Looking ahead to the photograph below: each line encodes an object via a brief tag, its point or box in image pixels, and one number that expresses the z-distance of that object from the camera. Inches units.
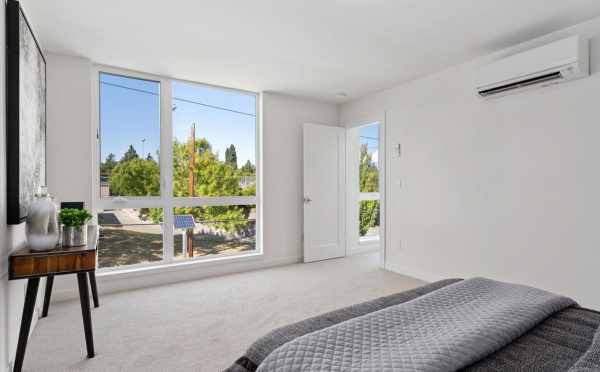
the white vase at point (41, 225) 77.9
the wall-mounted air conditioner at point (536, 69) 101.8
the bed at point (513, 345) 37.9
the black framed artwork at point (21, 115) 73.9
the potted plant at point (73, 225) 84.5
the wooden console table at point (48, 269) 73.5
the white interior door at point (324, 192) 193.0
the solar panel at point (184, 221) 160.1
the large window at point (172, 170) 144.8
